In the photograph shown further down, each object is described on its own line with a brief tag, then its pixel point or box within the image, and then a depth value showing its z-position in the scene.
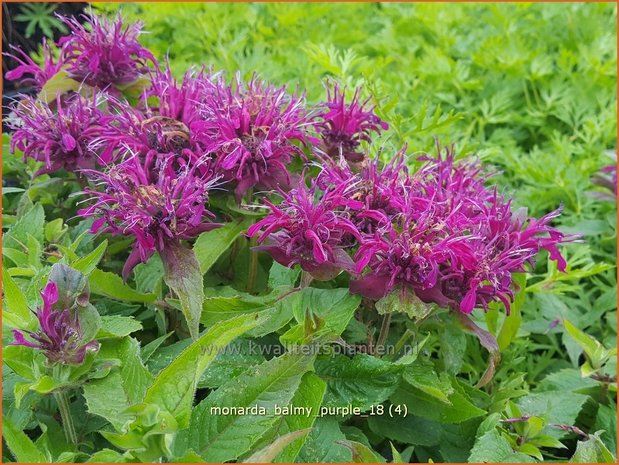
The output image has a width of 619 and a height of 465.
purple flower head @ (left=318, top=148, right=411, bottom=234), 0.77
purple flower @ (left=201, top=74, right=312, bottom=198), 0.79
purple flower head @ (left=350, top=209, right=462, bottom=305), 0.71
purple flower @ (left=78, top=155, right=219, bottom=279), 0.71
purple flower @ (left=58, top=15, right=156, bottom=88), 0.97
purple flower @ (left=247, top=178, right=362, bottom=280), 0.72
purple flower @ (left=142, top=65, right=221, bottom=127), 0.85
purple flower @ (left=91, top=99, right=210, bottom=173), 0.80
